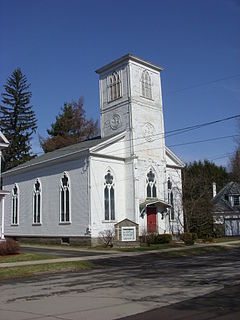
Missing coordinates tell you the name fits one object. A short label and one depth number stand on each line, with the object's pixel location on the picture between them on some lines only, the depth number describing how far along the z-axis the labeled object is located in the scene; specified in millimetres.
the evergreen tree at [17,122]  64688
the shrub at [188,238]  30767
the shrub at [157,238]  31016
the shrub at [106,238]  29592
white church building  31031
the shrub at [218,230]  40938
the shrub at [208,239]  33591
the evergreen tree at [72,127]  67438
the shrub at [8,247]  23156
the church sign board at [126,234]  29484
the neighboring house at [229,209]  49719
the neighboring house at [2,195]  26106
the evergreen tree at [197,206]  37406
